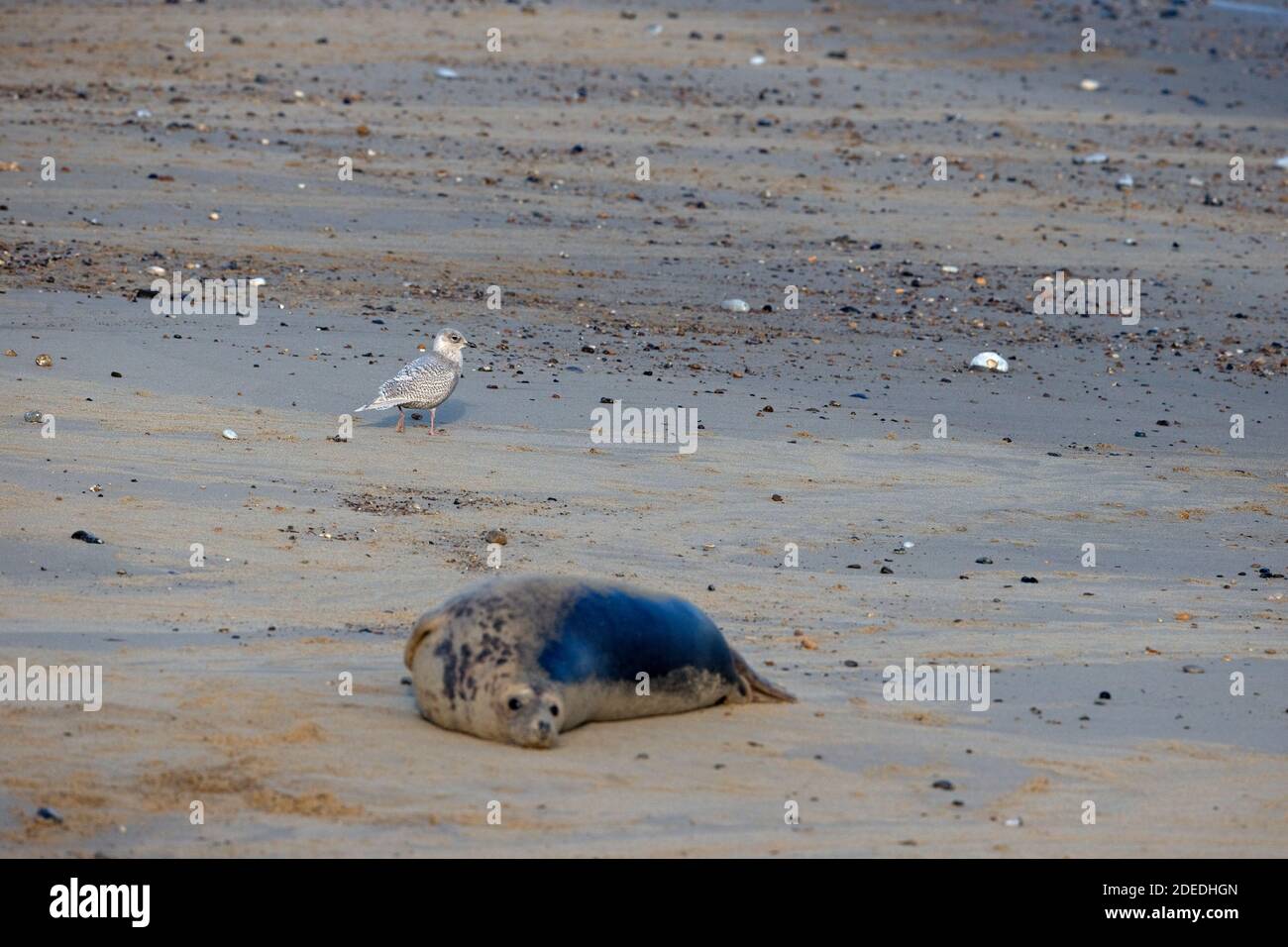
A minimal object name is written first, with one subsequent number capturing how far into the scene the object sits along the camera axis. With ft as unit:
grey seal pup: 38.68
